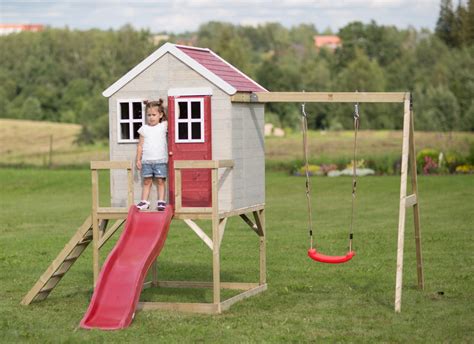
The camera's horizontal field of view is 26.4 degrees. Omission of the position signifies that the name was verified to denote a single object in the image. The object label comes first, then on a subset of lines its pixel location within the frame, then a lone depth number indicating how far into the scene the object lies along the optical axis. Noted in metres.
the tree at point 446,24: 86.81
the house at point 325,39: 186.88
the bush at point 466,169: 33.62
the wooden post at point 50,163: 40.43
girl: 13.16
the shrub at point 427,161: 33.81
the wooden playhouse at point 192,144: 12.73
